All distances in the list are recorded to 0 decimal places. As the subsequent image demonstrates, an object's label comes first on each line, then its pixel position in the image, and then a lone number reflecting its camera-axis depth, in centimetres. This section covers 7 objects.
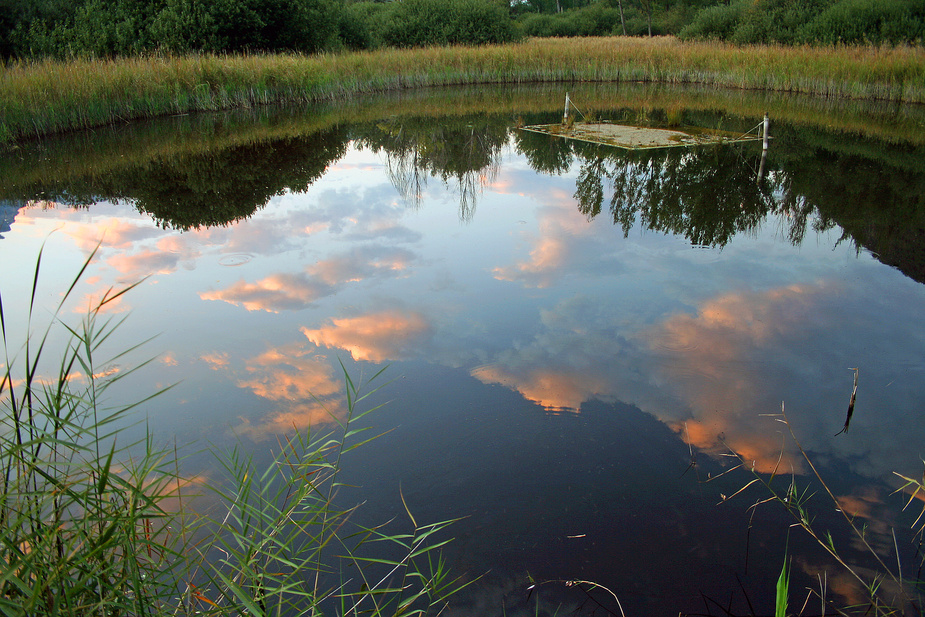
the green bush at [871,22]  1644
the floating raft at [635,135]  968
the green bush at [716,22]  2339
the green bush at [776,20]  1981
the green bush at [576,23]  3622
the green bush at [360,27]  2190
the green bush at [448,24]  2216
